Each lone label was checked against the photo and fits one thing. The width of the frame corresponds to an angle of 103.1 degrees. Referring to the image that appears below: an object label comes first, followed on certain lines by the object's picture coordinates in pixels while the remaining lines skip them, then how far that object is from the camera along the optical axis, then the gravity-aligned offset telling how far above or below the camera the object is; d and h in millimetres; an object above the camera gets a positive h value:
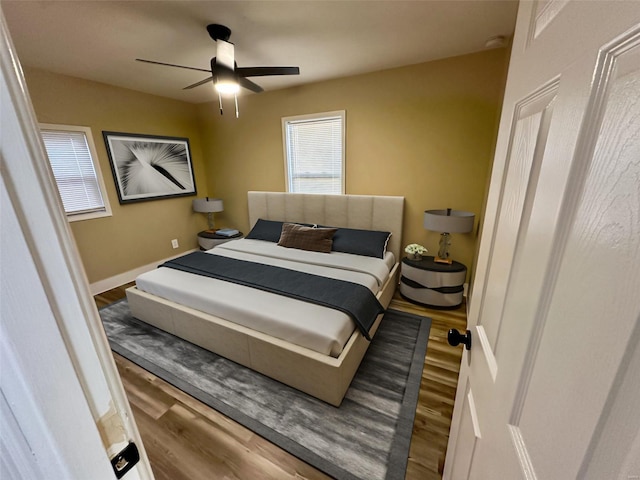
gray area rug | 1378 -1464
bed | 1655 -1036
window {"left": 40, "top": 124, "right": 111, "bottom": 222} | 2736 +94
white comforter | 1693 -954
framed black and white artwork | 3236 +147
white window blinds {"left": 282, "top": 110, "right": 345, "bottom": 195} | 3281 +271
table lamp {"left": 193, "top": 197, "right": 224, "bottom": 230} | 4023 -459
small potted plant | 2816 -873
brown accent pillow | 3029 -775
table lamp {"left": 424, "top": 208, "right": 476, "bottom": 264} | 2438 -503
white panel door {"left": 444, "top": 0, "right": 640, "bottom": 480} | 281 -136
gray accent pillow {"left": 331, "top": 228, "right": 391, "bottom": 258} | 2904 -805
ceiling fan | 1899 +775
